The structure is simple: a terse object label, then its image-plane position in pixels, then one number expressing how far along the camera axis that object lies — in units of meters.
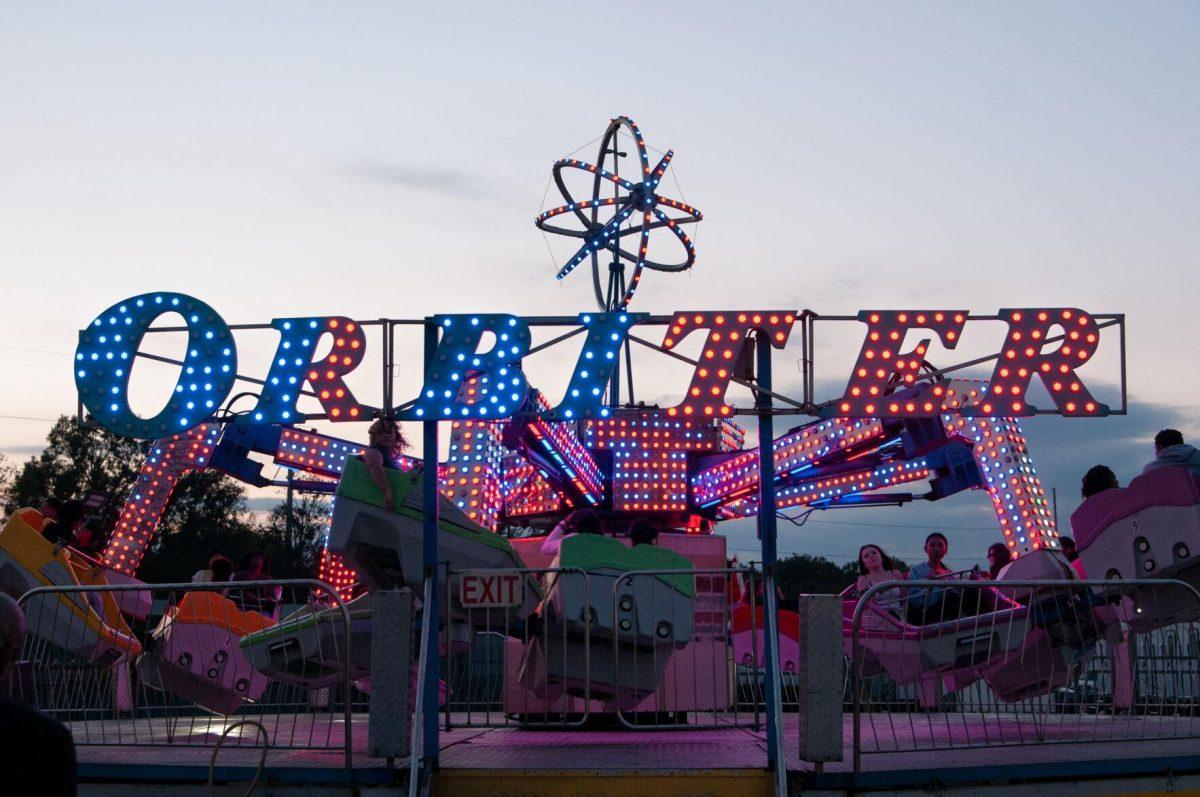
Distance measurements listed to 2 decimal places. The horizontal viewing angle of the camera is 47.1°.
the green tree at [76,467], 53.22
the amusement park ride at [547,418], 8.33
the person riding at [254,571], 12.80
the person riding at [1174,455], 8.95
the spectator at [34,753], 3.53
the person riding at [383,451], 8.81
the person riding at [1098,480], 9.52
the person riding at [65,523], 10.59
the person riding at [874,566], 11.55
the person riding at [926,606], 9.23
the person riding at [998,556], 12.37
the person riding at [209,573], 11.97
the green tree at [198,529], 52.19
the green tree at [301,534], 58.94
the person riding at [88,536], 12.48
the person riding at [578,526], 9.82
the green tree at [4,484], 53.50
